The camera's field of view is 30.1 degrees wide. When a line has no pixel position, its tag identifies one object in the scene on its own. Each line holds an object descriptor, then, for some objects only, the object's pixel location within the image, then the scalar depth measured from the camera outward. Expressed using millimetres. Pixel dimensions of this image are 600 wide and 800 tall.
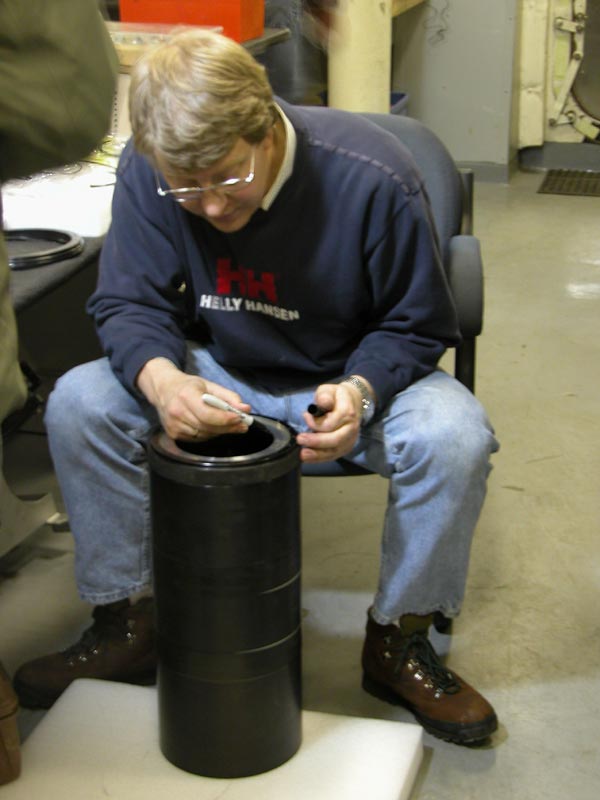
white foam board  1494
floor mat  4945
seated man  1574
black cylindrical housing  1381
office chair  1812
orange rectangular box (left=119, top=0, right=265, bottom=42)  2809
